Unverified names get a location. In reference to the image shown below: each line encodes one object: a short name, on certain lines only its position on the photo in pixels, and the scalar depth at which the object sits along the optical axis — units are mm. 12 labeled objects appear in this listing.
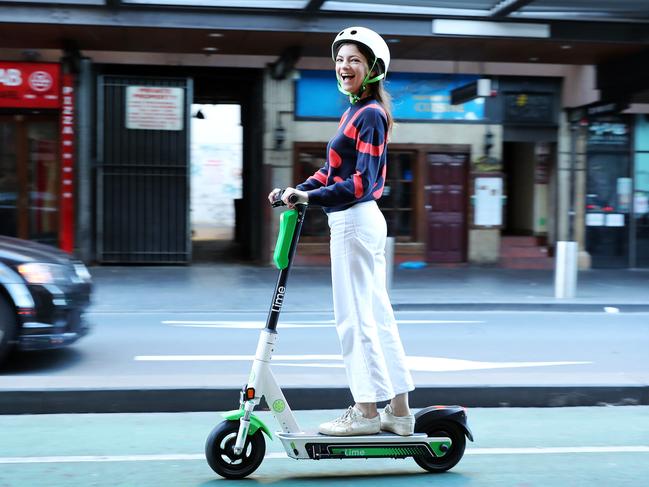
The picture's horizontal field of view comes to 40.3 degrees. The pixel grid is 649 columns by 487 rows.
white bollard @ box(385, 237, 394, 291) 12052
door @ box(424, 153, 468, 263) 17312
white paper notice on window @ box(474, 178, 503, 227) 17359
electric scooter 3859
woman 3918
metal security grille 16062
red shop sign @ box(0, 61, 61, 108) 15445
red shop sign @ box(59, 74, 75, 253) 15625
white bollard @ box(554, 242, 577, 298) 12516
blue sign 16766
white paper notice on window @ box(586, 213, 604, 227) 17859
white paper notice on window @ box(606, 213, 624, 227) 17938
